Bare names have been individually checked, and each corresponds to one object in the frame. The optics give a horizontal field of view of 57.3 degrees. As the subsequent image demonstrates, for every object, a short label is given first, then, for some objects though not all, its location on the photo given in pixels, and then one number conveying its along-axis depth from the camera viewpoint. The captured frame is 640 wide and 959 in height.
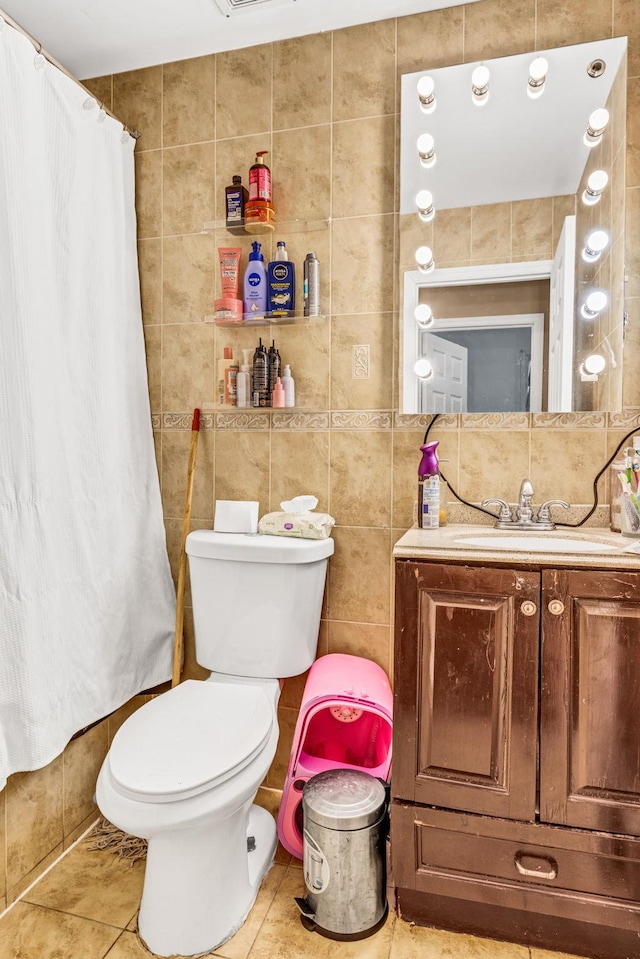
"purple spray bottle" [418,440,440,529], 1.60
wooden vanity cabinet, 1.21
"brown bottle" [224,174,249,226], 1.81
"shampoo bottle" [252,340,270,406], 1.79
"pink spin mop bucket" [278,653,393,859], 1.56
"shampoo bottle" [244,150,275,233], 1.78
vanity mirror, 1.59
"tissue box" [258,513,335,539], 1.68
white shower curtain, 1.39
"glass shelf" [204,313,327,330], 1.79
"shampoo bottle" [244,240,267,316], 1.80
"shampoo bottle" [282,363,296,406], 1.79
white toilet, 1.21
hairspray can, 1.76
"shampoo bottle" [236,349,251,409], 1.82
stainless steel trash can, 1.35
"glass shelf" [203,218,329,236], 1.79
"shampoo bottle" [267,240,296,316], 1.78
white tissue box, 1.74
